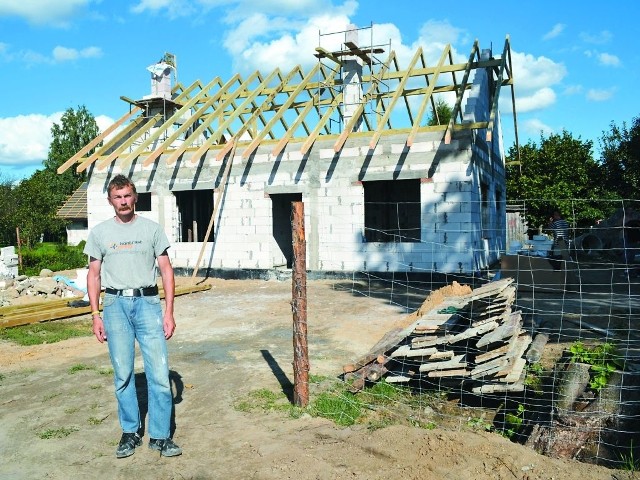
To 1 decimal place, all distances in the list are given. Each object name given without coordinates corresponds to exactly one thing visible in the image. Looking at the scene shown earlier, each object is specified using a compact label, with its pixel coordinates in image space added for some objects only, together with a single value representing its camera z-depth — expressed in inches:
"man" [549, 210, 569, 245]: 524.7
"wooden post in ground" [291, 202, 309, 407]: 184.2
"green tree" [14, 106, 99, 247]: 1424.7
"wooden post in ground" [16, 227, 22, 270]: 717.1
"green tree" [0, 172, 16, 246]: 920.9
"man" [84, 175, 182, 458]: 147.5
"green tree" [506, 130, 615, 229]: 991.0
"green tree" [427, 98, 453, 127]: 1188.5
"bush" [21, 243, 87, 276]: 746.2
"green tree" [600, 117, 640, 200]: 905.9
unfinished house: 488.7
